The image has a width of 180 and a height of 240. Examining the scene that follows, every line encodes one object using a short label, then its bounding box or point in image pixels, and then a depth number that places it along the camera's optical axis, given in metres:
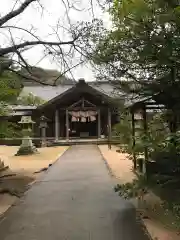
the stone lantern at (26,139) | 15.37
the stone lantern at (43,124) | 21.22
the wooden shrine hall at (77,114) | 22.10
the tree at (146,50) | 3.56
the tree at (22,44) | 5.70
